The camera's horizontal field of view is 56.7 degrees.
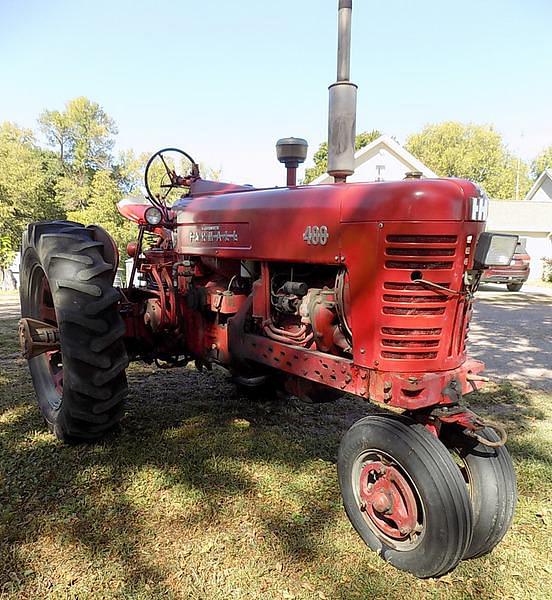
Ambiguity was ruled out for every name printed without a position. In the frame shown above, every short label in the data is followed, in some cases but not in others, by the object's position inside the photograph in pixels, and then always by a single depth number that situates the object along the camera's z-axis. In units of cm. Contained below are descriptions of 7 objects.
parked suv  1495
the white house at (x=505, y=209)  1972
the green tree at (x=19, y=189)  2622
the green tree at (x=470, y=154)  4681
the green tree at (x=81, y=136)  3403
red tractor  207
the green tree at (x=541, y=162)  5431
